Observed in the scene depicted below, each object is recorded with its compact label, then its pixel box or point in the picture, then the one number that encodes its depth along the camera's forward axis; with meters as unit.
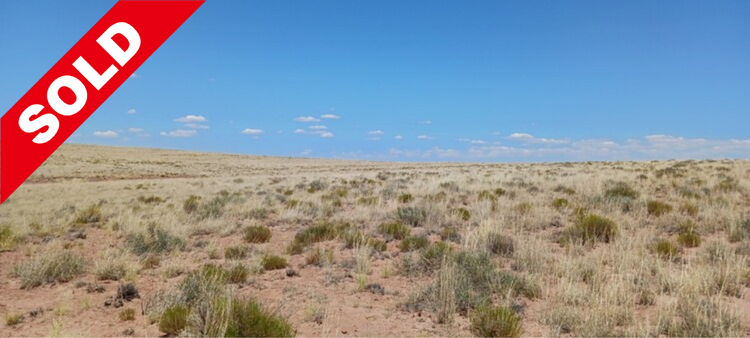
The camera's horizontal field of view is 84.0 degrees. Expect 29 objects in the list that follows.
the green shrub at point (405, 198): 15.14
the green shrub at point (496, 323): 4.37
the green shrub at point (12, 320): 5.17
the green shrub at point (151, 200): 17.42
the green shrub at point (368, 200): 14.66
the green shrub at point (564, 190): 15.53
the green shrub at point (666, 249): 6.99
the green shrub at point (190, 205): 14.48
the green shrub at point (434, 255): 6.84
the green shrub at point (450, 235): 9.12
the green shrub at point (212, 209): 12.92
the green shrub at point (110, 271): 6.85
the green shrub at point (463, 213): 11.34
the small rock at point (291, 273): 6.88
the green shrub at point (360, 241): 8.41
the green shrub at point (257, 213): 12.87
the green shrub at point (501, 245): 7.75
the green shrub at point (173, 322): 4.63
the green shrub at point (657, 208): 10.88
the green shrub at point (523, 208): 11.41
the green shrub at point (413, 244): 8.25
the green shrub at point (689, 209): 10.76
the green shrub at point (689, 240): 7.89
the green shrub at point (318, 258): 7.45
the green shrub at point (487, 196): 14.10
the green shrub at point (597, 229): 8.54
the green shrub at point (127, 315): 5.12
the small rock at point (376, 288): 5.95
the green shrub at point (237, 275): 6.45
